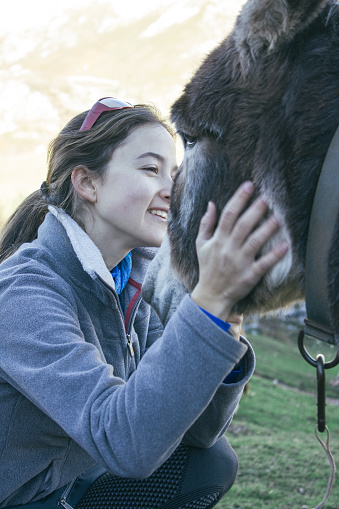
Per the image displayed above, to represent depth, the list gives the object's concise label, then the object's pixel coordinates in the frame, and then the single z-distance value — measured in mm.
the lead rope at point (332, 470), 1622
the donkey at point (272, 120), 1396
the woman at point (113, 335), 1473
